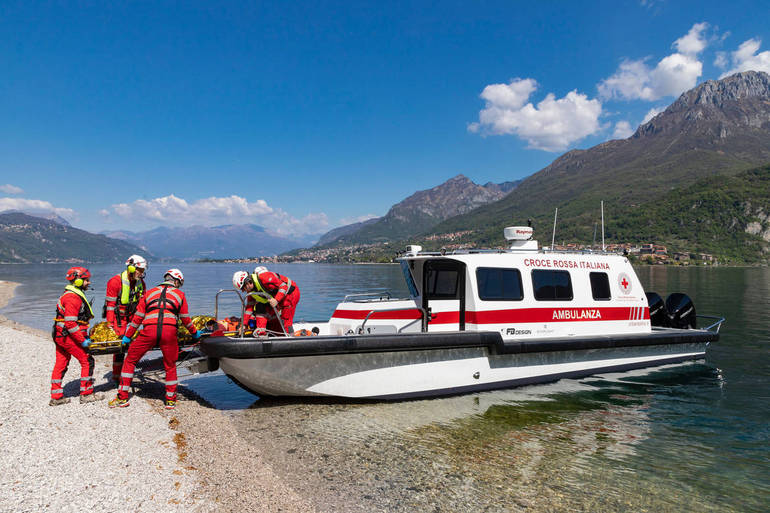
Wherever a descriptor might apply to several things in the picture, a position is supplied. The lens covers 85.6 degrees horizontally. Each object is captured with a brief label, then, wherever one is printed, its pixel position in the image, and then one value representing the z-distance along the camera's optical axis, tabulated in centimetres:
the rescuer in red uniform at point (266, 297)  649
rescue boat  605
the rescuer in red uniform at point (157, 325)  557
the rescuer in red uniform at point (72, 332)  549
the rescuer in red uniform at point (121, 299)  677
